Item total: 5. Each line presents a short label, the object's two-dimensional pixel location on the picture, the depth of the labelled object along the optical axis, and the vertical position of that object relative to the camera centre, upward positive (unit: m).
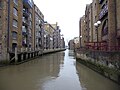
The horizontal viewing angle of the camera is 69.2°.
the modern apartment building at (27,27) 21.70 +5.56
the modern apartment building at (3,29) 14.54 +2.98
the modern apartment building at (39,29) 30.10 +6.48
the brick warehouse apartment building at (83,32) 29.40 +4.49
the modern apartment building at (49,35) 43.75 +6.32
